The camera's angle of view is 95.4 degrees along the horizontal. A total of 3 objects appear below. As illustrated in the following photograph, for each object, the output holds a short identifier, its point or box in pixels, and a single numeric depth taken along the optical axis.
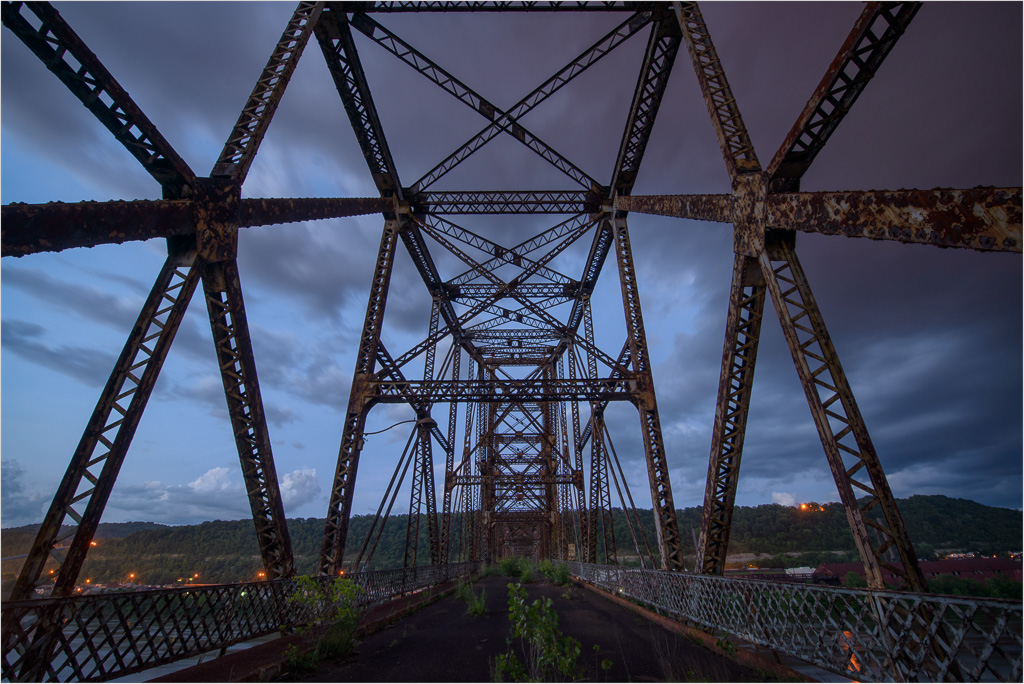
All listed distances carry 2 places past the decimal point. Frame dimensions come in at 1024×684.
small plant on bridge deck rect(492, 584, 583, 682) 3.85
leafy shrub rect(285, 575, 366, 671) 5.78
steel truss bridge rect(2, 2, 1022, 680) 3.44
